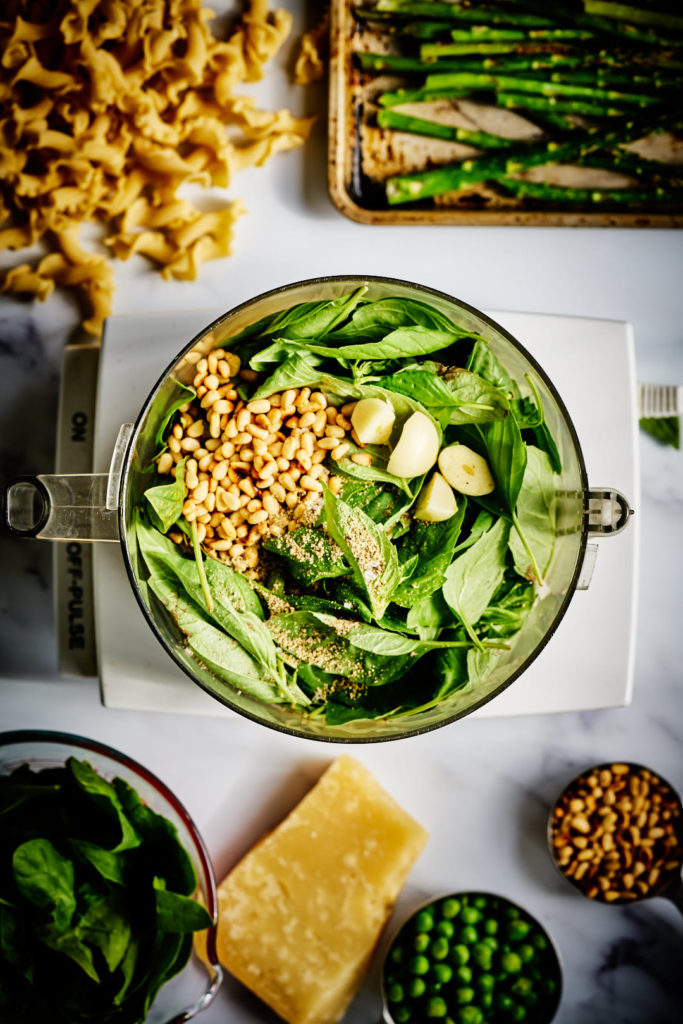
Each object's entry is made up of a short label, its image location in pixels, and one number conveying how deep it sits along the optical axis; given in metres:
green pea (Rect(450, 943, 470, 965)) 0.66
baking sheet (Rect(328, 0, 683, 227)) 0.67
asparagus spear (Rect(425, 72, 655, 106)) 0.67
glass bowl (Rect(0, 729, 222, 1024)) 0.65
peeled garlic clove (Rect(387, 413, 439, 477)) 0.54
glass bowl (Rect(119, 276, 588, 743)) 0.56
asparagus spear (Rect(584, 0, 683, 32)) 0.67
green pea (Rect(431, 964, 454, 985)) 0.66
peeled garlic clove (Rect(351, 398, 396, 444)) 0.54
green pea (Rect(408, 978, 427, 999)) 0.66
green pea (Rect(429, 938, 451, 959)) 0.66
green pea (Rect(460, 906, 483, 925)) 0.67
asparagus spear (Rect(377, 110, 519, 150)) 0.68
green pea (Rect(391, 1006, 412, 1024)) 0.67
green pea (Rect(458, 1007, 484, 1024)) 0.66
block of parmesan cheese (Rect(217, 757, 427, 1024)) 0.67
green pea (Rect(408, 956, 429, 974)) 0.66
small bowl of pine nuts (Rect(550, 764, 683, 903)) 0.68
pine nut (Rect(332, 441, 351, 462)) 0.55
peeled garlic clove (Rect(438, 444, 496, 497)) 0.55
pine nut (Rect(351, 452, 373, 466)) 0.55
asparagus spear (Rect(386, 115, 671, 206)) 0.67
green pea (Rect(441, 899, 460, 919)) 0.67
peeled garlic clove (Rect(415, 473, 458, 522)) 0.55
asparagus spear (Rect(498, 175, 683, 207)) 0.67
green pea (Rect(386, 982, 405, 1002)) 0.66
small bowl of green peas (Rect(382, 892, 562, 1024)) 0.66
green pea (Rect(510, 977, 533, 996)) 0.67
